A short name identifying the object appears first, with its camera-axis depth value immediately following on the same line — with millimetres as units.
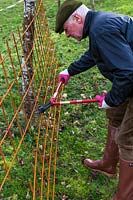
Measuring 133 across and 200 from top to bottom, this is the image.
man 2746
